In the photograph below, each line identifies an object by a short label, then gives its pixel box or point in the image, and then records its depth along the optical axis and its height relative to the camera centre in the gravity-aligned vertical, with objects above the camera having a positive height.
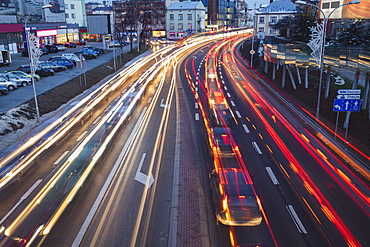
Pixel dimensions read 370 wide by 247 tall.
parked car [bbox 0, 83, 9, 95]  30.04 -5.37
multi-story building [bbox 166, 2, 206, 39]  111.69 +2.63
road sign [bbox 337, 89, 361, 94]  18.44 -3.53
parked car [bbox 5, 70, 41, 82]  36.01 -4.88
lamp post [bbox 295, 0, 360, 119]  22.98 -1.28
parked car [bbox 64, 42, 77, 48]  72.76 -3.75
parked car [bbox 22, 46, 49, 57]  57.59 -4.08
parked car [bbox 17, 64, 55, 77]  39.38 -4.95
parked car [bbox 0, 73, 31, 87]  33.26 -4.98
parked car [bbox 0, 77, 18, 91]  30.98 -5.13
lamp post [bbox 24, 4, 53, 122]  23.77 -1.95
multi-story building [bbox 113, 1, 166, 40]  76.40 +2.36
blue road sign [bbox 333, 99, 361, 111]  18.61 -4.25
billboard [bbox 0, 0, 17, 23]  54.33 +2.56
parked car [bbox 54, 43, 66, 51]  65.25 -3.77
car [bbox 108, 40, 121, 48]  73.12 -3.83
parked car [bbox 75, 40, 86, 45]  81.38 -3.74
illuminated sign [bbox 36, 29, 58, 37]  67.38 -1.10
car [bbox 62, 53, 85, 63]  50.83 -4.41
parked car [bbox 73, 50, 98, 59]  56.31 -4.42
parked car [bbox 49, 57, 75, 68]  45.68 -4.57
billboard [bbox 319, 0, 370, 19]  44.09 +2.16
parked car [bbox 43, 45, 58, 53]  62.22 -3.74
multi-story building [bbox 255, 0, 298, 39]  83.62 +2.34
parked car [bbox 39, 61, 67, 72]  42.56 -4.77
